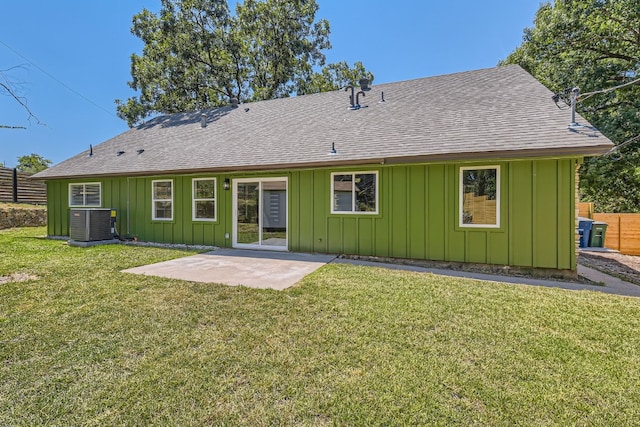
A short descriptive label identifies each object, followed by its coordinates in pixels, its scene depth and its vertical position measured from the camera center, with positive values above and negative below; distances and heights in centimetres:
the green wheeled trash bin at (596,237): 934 -79
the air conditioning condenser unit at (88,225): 864 -37
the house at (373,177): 570 +84
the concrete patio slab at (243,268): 501 -108
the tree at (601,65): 1095 +571
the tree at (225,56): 1812 +976
